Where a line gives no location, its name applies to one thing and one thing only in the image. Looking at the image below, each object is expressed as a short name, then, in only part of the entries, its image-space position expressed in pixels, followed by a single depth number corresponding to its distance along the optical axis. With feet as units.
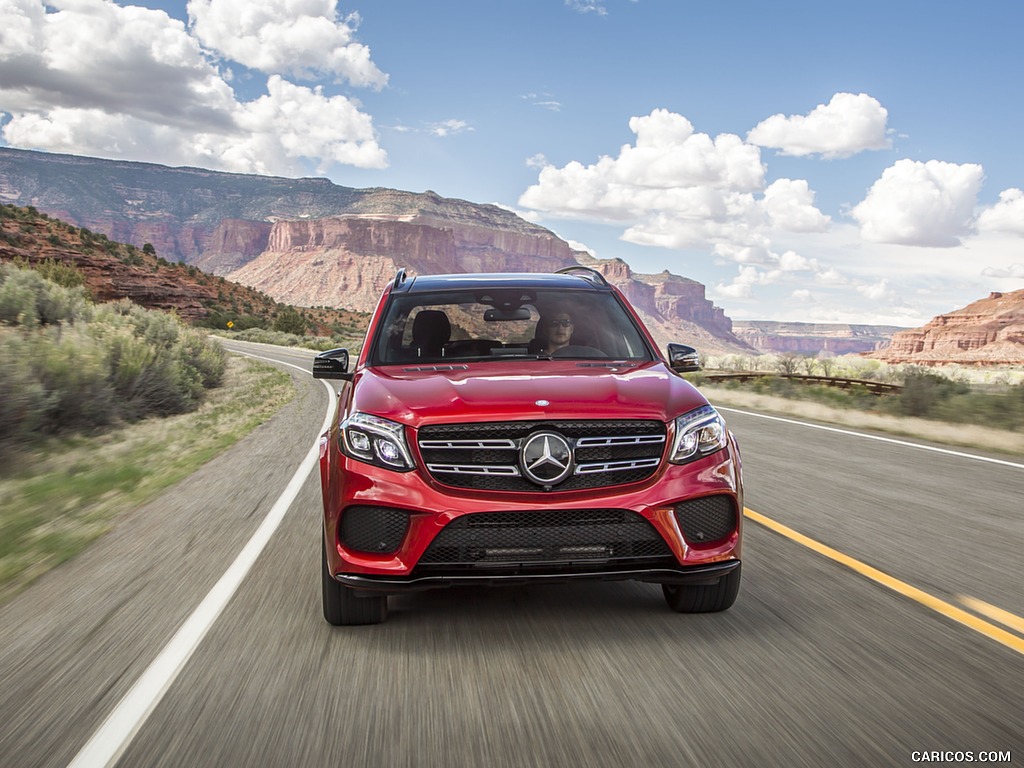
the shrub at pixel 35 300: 54.80
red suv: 12.59
